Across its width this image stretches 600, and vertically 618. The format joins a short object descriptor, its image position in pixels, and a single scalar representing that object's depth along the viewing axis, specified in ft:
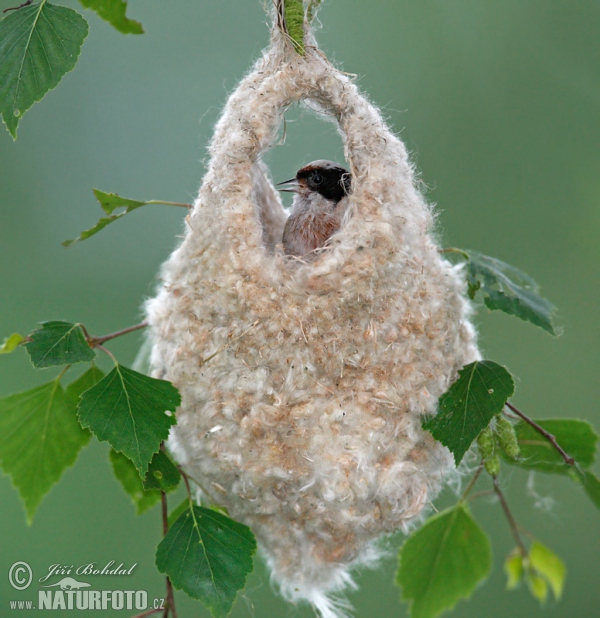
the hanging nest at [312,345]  8.08
